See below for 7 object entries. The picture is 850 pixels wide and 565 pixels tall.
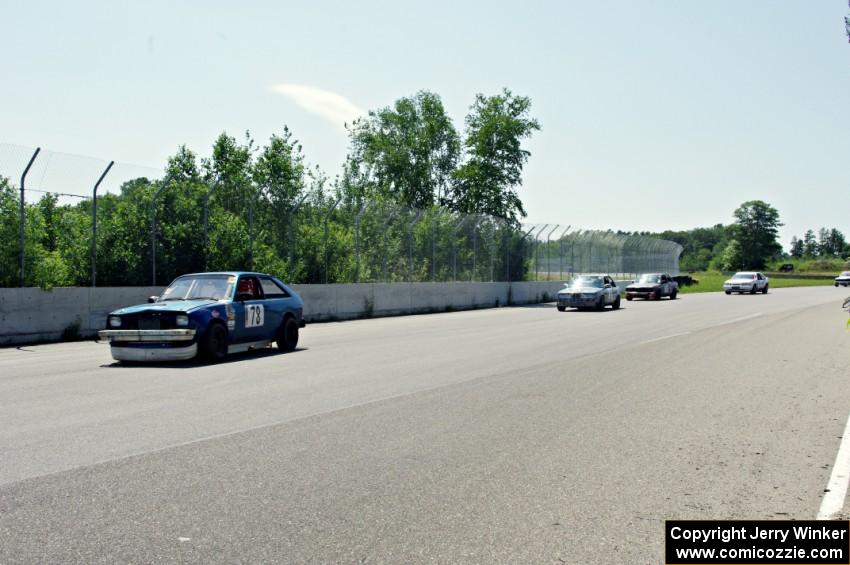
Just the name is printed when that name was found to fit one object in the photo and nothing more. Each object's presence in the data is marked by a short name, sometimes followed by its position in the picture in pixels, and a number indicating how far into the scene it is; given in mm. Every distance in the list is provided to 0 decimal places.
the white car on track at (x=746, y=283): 52438
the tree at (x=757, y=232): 157125
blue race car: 12406
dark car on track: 43062
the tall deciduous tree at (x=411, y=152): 66062
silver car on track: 31469
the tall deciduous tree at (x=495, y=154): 56969
